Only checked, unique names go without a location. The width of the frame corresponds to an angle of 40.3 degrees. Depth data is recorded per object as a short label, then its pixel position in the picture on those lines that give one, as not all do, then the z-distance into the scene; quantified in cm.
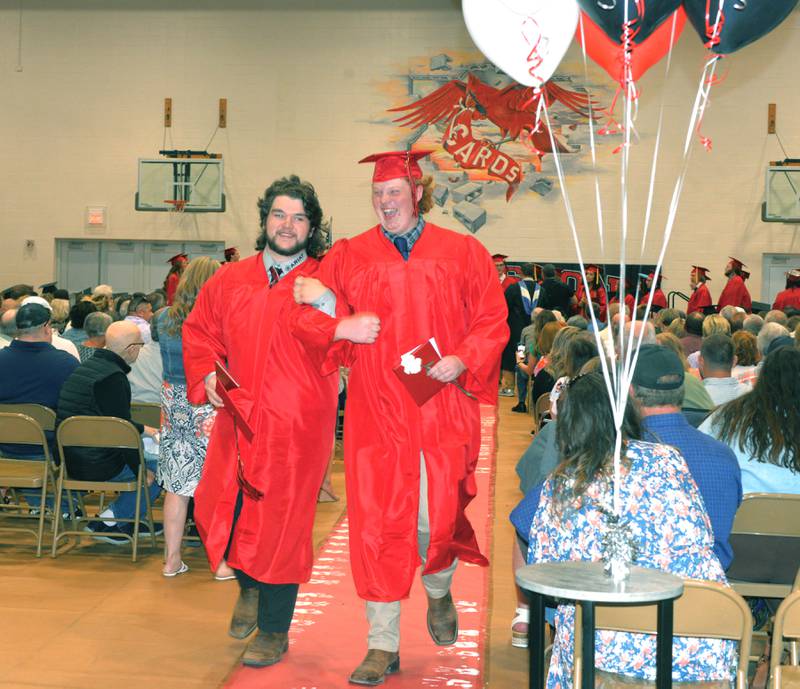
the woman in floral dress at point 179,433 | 512
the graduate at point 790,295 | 1488
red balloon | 388
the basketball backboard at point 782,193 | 1612
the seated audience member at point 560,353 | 584
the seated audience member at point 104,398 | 550
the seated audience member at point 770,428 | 386
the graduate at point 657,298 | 1612
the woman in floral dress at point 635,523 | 260
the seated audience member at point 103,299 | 1058
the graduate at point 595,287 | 1631
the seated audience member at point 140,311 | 904
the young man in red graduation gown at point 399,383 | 375
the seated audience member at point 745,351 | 696
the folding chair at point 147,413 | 616
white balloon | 353
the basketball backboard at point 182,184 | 1712
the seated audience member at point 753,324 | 841
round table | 228
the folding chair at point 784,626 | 254
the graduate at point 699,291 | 1592
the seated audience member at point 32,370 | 591
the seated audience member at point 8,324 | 768
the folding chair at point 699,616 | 245
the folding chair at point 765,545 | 363
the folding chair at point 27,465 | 542
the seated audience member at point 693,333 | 868
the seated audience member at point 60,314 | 1074
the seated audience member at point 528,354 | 1006
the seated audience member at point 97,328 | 630
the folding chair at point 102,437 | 530
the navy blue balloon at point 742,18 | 346
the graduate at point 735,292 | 1596
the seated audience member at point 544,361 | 864
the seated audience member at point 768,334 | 706
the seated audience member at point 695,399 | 511
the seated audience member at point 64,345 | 700
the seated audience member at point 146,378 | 678
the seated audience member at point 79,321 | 835
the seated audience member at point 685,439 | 322
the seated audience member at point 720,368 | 549
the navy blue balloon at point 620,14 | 345
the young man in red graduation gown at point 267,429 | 392
